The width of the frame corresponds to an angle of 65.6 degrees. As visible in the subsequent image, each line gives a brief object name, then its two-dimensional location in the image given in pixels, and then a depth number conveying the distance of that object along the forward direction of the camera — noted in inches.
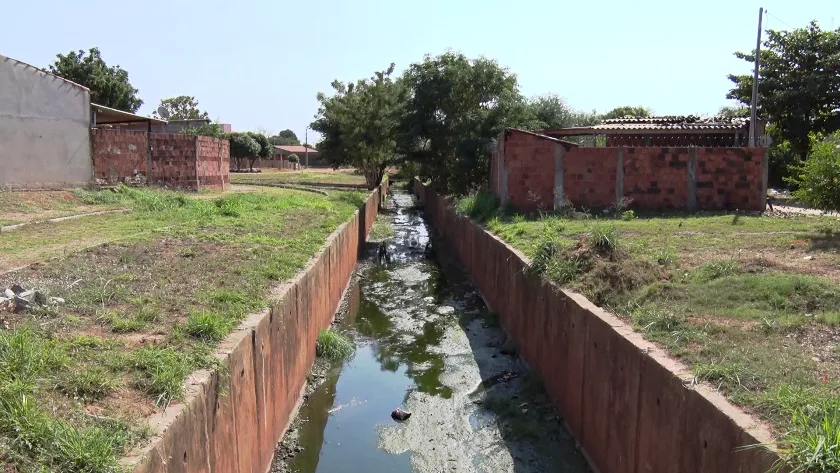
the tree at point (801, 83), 892.0
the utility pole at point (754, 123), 745.3
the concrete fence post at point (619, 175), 595.2
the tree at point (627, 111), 1803.6
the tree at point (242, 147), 2220.8
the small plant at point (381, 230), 977.5
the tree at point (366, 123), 1368.1
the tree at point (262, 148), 2343.8
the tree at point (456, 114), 858.1
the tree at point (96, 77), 1520.9
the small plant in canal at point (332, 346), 390.3
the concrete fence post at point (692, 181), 593.3
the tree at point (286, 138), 4488.2
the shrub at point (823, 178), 399.2
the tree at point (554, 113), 1178.6
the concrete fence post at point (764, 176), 593.9
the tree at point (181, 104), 2827.3
